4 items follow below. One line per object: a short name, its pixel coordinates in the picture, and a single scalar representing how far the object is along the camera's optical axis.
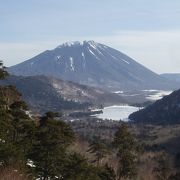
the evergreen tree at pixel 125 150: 54.69
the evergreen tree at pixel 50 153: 31.20
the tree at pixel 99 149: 63.38
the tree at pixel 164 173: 62.67
